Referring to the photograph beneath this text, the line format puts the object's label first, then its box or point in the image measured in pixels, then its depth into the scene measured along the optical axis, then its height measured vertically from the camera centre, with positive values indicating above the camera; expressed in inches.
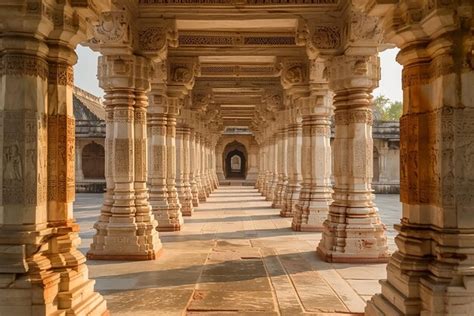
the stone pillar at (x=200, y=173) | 818.8 -5.9
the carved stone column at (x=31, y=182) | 148.9 -3.6
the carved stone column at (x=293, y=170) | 568.1 -1.2
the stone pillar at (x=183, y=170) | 595.2 +0.3
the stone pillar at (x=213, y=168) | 1195.1 +5.3
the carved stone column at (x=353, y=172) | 310.6 -2.6
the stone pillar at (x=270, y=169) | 820.6 +0.6
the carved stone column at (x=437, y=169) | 146.0 -0.4
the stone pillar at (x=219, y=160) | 1571.1 +34.4
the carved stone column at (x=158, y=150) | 442.3 +19.8
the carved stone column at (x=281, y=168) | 661.3 +1.9
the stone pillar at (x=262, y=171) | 1014.4 -3.8
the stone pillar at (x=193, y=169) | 697.6 +1.8
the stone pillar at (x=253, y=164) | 1494.0 +18.6
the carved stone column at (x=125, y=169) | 317.7 +1.2
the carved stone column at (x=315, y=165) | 448.8 +3.8
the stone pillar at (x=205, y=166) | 910.7 +8.4
